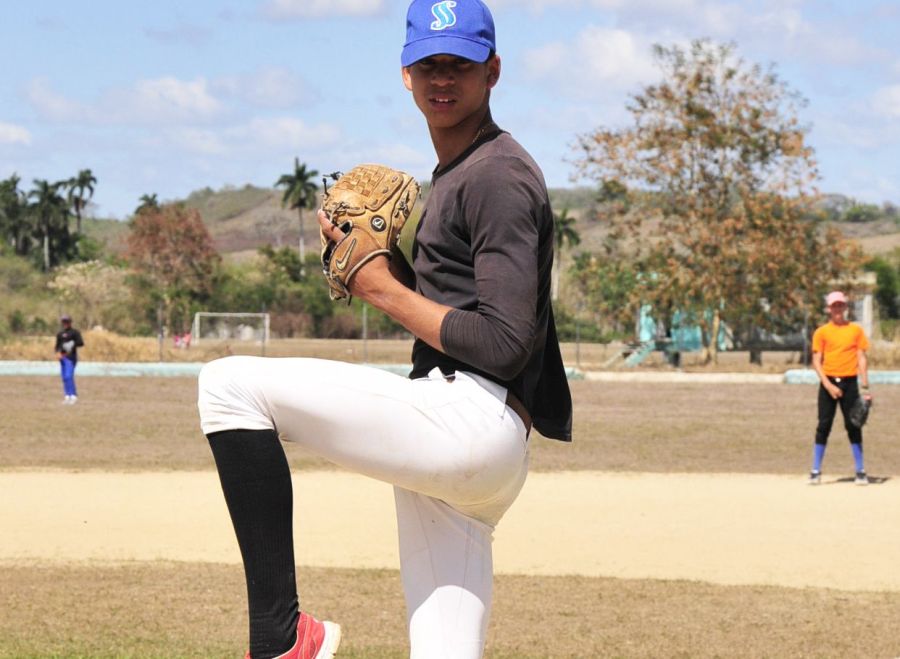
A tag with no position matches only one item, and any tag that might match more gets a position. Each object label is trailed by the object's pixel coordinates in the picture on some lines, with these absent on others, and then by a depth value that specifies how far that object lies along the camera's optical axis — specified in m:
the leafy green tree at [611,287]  38.78
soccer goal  50.22
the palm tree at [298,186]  88.69
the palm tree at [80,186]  92.94
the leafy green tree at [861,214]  143.75
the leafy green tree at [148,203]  75.91
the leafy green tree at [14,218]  87.38
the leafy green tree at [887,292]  64.50
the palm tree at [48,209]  86.69
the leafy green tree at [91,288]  48.41
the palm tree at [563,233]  81.31
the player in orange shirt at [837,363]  13.71
